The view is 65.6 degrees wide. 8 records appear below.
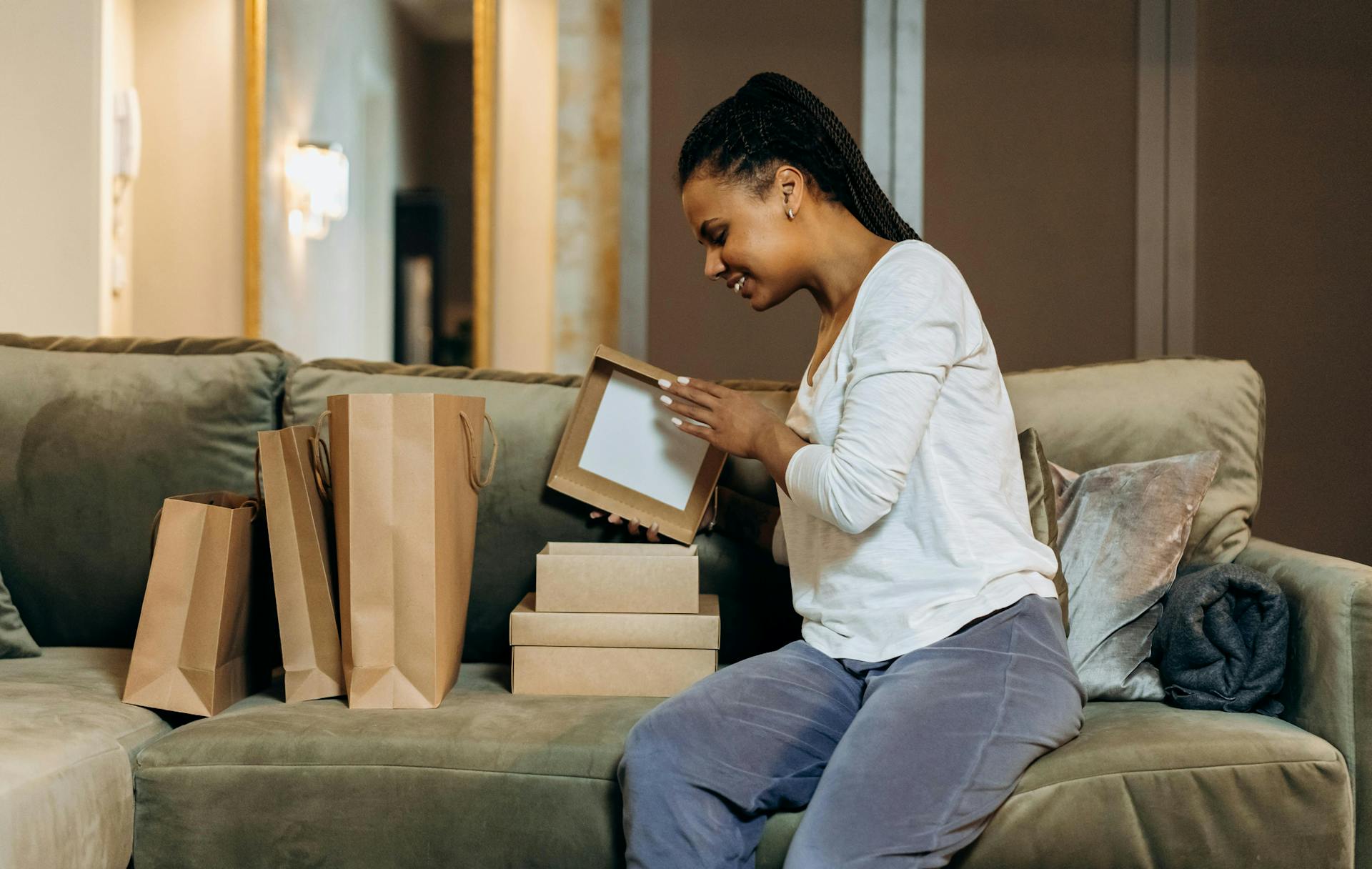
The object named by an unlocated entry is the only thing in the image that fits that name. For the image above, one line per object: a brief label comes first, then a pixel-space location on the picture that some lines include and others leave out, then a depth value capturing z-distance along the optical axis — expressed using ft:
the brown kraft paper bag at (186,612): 4.76
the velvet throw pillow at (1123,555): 5.04
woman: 3.66
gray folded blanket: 4.61
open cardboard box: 5.12
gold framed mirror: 11.67
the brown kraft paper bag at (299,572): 4.92
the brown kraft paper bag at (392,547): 4.77
